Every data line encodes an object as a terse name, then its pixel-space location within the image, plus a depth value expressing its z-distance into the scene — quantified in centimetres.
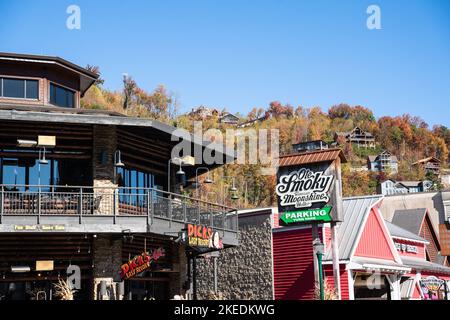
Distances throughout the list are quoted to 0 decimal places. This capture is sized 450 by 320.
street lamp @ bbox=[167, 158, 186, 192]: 3108
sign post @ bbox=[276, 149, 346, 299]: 3092
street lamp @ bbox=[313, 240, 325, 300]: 2886
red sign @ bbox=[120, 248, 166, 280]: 2535
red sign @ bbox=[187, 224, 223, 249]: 2758
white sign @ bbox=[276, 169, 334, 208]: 3114
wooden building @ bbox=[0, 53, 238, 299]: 2602
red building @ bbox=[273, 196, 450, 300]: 3362
